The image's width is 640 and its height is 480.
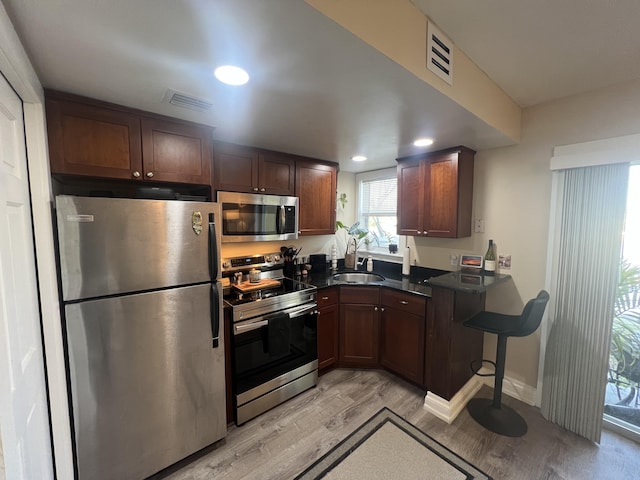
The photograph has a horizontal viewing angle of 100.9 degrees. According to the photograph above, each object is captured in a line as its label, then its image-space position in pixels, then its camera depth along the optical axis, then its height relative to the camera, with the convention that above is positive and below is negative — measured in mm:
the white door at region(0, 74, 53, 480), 876 -408
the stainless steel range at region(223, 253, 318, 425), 2020 -955
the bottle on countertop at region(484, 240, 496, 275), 2445 -372
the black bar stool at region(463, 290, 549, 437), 1877 -1060
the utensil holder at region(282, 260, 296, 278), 2854 -522
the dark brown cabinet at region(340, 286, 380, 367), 2664 -1070
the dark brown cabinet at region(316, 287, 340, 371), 2572 -1062
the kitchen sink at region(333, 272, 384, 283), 3104 -669
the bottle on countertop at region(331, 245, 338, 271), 3381 -478
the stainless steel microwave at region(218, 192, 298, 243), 2172 +32
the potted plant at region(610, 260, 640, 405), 1876 -809
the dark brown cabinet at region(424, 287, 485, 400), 2131 -1008
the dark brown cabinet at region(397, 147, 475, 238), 2410 +271
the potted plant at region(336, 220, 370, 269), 3379 -231
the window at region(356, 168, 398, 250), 3311 +214
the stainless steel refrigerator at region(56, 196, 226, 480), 1376 -634
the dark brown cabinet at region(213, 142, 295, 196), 2186 +452
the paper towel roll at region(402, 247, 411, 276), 3027 -461
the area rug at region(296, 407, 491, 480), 1650 -1583
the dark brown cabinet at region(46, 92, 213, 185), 1385 +460
